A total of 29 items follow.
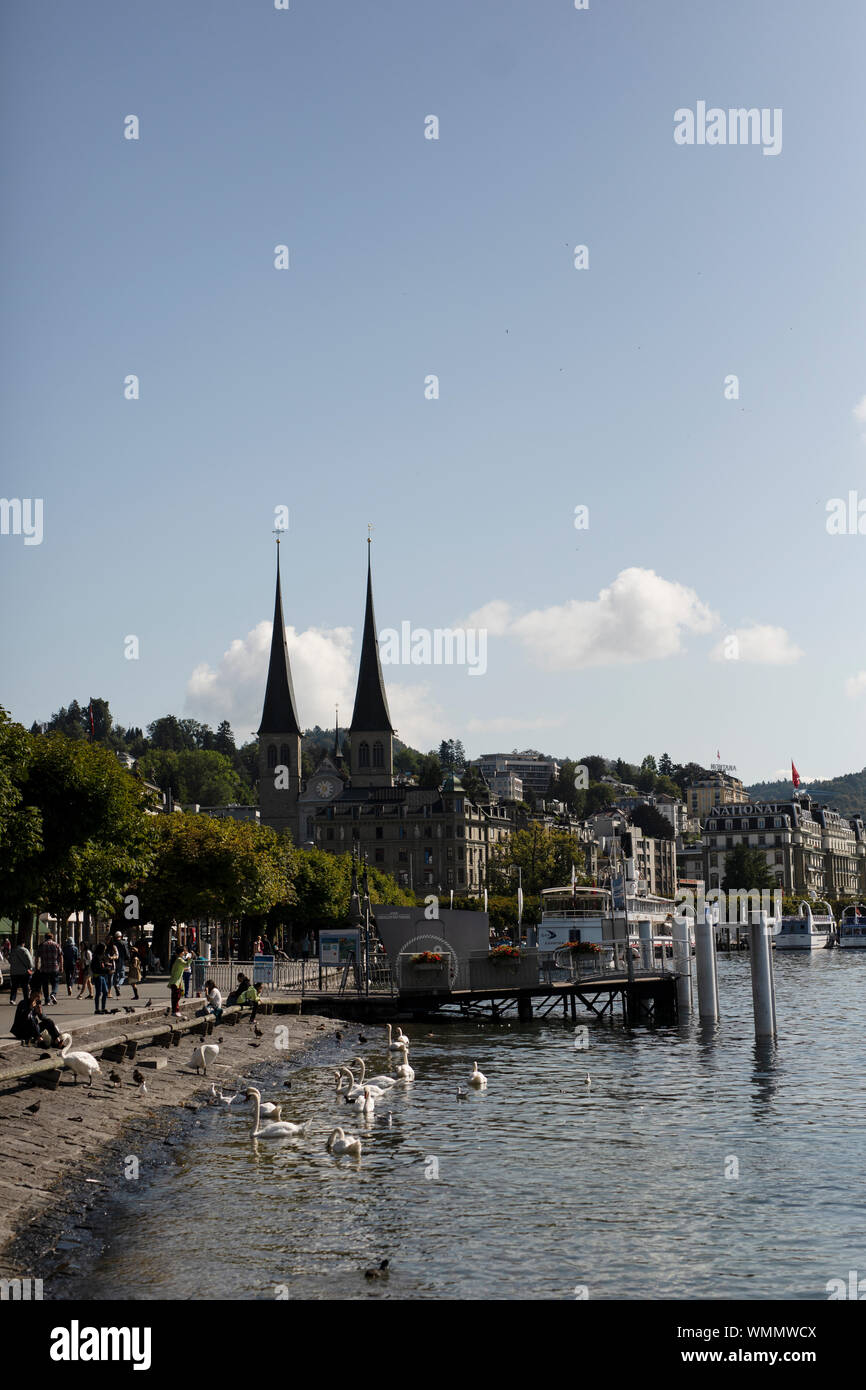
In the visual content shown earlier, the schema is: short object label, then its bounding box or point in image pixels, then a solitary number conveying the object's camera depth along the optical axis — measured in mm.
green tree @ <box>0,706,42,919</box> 36562
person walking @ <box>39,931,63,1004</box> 37688
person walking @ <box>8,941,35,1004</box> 34750
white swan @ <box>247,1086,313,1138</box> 29641
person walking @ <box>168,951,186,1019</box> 44625
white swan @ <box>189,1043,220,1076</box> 38500
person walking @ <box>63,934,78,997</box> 54719
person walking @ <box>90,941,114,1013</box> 40875
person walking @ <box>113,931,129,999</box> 54031
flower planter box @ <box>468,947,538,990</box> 59438
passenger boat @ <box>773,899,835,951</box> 156125
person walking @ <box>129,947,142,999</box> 53438
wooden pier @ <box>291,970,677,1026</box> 58875
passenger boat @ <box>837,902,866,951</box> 157625
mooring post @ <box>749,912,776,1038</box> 47719
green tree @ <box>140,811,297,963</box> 65812
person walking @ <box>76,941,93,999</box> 50094
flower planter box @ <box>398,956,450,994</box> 59250
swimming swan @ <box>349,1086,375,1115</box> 32656
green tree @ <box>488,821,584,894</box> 138375
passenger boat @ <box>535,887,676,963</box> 76812
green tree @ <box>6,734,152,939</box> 45875
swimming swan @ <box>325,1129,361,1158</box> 27875
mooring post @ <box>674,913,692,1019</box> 61094
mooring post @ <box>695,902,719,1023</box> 57594
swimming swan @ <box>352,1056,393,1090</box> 37075
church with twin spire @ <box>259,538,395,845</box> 194375
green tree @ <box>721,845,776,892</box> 195500
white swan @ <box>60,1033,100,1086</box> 30234
